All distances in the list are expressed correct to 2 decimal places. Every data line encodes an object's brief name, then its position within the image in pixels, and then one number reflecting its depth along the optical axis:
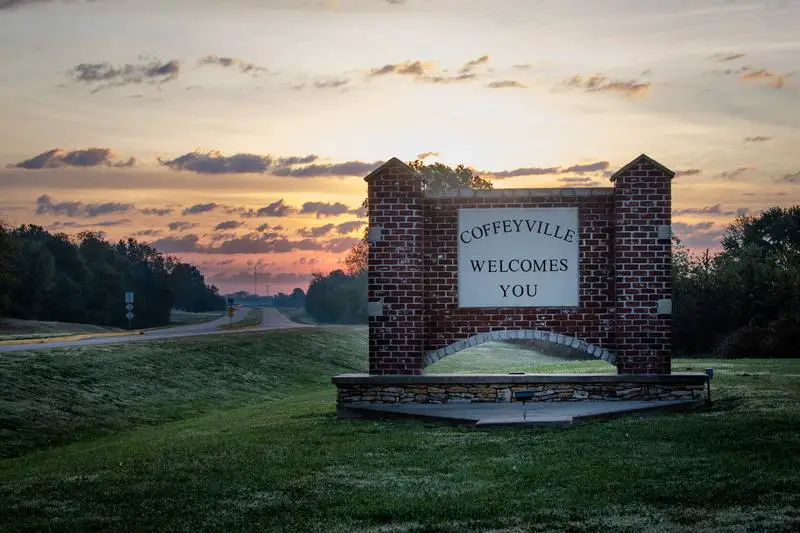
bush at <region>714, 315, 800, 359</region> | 41.53
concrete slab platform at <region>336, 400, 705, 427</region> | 16.66
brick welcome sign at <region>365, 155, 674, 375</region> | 19.14
